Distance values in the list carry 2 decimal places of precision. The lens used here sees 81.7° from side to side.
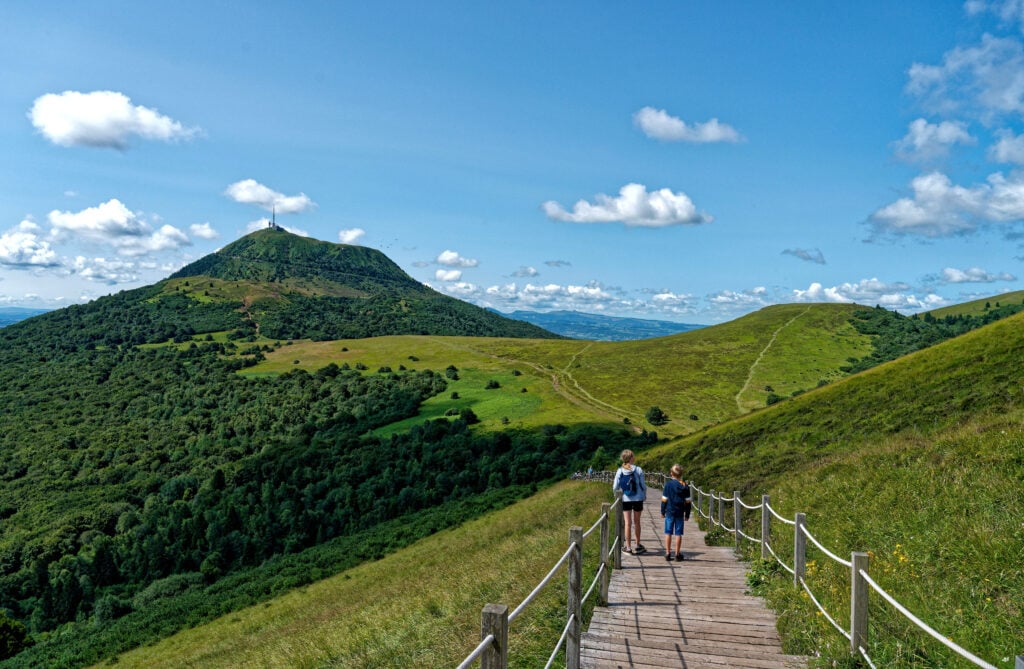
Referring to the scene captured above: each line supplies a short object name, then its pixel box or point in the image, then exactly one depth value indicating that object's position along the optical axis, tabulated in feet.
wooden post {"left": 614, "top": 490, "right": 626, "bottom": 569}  42.83
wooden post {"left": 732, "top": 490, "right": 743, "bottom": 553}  52.85
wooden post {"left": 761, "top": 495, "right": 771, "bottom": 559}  42.39
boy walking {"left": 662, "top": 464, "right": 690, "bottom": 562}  48.01
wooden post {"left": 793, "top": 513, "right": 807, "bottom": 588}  34.27
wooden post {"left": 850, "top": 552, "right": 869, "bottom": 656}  23.66
